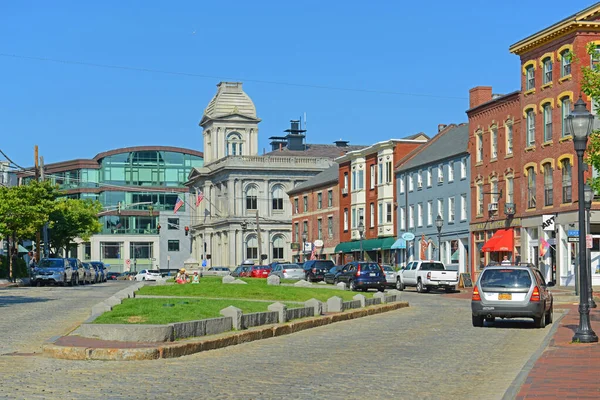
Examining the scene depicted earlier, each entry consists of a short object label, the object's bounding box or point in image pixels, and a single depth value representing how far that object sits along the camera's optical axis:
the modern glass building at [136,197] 143.38
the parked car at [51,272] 58.34
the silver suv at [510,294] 27.41
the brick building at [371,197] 83.50
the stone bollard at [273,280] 47.12
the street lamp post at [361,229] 75.62
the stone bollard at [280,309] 25.64
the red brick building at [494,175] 62.94
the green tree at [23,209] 64.81
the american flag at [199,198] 109.44
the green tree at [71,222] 86.44
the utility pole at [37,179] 67.94
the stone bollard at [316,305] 28.92
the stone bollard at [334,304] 31.03
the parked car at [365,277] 52.50
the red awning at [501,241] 63.16
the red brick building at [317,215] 97.59
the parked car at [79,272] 63.75
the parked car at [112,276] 114.06
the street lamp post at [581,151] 21.64
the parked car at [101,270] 80.86
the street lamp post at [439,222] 62.76
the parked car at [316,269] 66.25
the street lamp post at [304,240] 104.41
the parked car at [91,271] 71.72
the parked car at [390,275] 60.25
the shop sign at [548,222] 55.05
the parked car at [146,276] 88.31
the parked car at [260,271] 72.90
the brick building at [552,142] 55.50
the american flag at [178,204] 102.96
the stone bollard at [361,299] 33.81
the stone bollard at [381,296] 36.79
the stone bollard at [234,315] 22.61
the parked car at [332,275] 60.09
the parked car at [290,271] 65.25
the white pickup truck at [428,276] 55.16
